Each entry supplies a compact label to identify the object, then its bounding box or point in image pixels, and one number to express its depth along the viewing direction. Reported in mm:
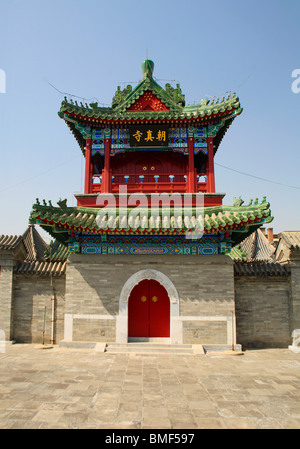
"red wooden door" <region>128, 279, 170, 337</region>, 11148
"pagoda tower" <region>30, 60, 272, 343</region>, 10453
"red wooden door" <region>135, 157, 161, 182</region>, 12695
